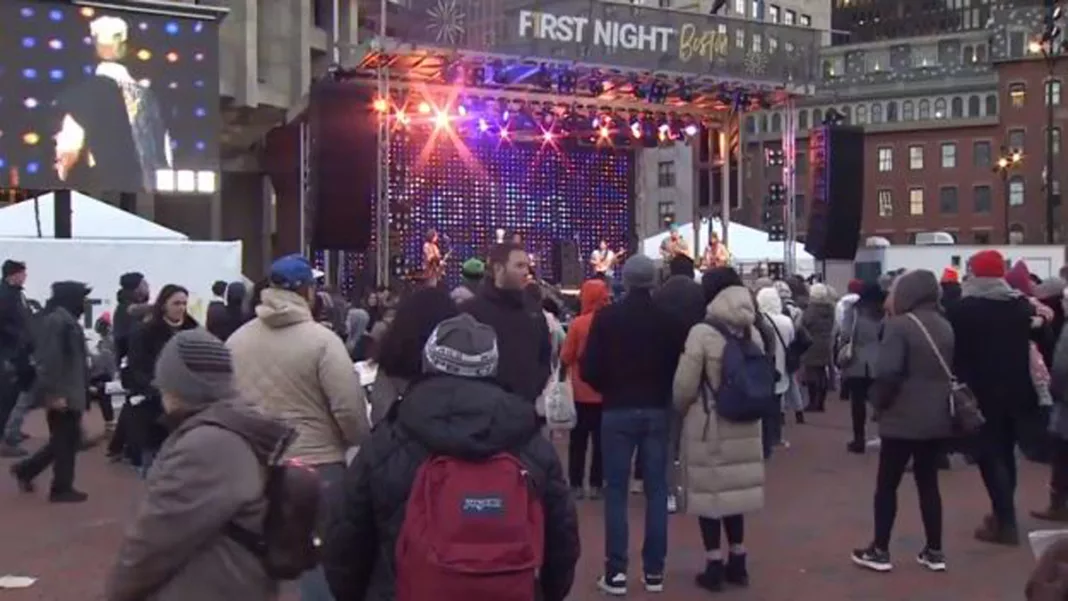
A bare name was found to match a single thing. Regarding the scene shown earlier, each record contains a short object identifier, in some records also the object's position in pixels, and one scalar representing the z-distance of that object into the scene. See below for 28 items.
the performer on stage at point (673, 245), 22.22
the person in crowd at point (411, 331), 4.51
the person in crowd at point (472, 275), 8.58
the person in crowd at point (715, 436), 6.36
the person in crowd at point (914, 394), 6.73
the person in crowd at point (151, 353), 7.93
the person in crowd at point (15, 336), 10.59
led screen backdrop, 25.53
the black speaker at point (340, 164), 18.97
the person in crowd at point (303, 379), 4.86
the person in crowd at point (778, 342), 11.05
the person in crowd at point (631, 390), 6.34
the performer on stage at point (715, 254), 23.09
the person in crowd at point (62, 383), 8.92
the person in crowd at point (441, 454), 3.10
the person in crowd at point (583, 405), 8.69
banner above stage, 19.73
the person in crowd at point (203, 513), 3.03
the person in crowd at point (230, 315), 9.20
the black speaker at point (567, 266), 26.16
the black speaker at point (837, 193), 22.41
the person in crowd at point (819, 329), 14.34
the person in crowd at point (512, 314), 6.46
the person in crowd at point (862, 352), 11.52
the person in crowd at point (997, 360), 7.69
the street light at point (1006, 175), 50.42
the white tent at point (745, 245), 26.36
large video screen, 18.72
